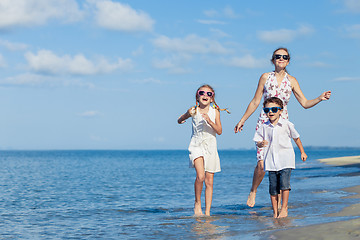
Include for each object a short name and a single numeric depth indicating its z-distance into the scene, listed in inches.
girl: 295.6
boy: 256.1
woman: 280.8
